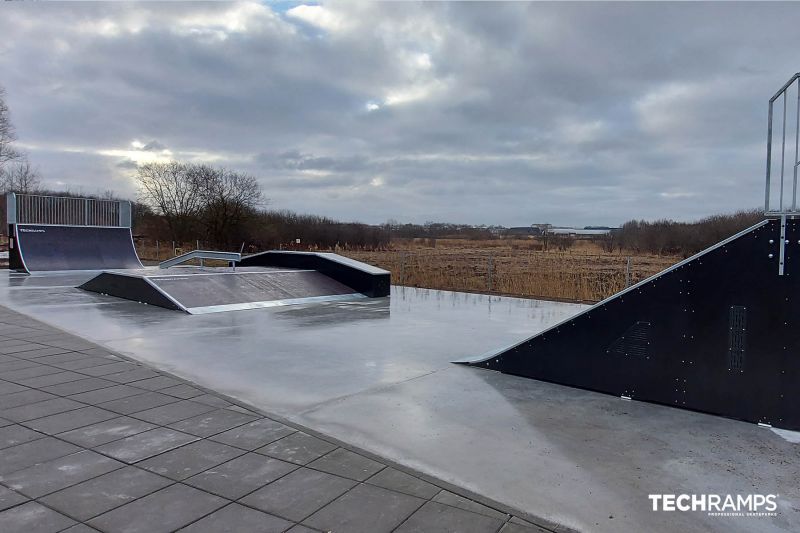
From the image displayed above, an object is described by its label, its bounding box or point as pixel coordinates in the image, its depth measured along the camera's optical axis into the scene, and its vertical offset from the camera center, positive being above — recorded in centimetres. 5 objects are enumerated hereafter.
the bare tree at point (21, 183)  4384 +461
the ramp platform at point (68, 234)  1892 +15
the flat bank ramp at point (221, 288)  1091 -108
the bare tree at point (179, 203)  3797 +268
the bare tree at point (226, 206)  3644 +240
